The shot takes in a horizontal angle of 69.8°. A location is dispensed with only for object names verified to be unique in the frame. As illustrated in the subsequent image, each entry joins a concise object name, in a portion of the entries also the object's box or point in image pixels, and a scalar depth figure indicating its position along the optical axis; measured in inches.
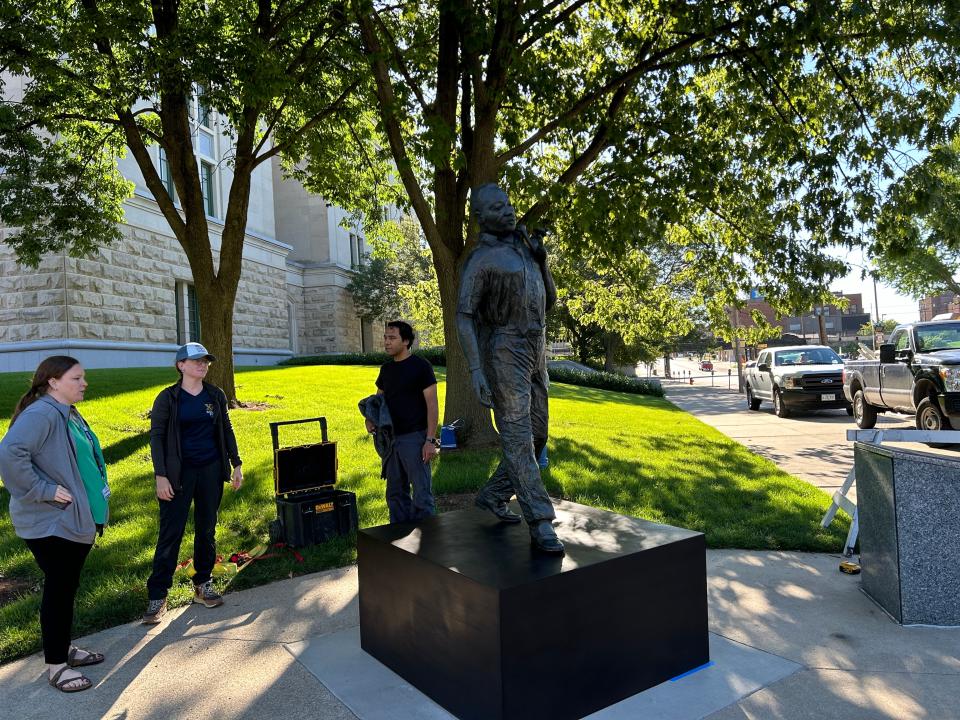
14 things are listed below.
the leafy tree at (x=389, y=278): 1518.2
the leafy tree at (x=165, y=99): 377.4
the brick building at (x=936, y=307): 4955.7
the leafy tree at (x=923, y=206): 341.1
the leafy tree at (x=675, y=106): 363.9
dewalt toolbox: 257.1
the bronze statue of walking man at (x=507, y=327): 164.2
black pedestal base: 131.6
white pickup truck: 697.0
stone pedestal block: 169.8
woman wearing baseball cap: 192.5
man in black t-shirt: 221.6
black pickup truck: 426.9
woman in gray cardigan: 146.6
